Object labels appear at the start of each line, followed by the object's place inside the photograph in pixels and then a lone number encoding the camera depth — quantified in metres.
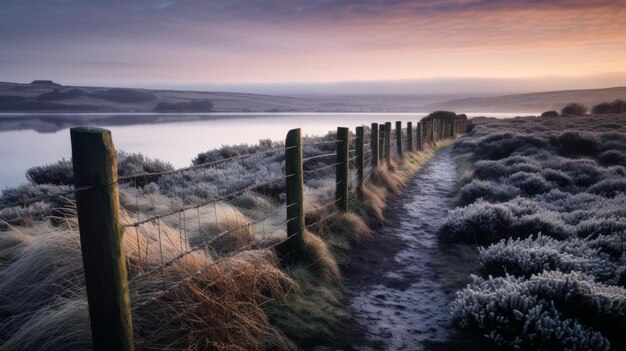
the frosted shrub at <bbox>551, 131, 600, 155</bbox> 17.66
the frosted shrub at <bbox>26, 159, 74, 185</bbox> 13.73
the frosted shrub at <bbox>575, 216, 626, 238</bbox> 6.08
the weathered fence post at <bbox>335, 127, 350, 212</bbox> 7.65
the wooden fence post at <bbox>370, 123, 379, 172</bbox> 10.72
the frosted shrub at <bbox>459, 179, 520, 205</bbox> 9.52
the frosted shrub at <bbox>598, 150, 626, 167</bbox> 15.18
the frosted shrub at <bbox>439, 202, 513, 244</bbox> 6.87
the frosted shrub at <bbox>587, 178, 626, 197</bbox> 9.51
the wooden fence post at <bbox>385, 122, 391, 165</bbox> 12.85
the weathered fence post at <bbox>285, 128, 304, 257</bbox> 5.29
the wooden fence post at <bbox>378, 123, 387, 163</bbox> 12.86
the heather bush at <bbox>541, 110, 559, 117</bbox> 64.95
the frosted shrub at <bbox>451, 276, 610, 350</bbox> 3.41
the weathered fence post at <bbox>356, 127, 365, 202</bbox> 8.83
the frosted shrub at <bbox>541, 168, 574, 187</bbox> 10.88
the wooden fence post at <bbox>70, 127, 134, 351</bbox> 2.35
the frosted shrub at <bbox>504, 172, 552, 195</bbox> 10.06
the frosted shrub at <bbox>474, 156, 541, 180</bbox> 12.47
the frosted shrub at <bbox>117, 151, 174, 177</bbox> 14.75
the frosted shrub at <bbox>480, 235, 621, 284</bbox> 4.69
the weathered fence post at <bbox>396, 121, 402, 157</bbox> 16.59
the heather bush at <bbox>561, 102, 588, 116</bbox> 68.69
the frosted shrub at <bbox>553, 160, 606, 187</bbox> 11.09
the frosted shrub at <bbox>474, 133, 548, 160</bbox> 17.92
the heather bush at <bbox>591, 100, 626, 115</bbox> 65.12
